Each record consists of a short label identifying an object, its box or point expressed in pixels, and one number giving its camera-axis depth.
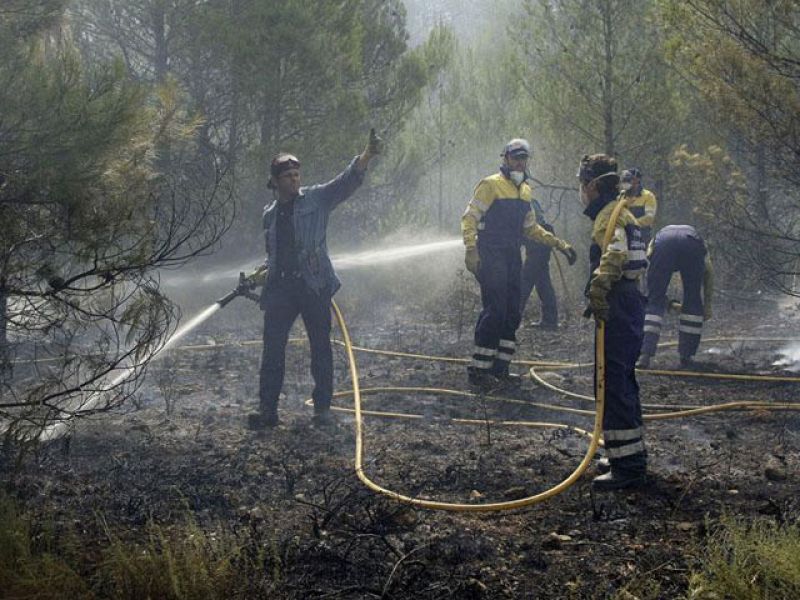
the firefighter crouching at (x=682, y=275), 7.85
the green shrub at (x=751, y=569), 3.04
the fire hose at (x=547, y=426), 4.20
